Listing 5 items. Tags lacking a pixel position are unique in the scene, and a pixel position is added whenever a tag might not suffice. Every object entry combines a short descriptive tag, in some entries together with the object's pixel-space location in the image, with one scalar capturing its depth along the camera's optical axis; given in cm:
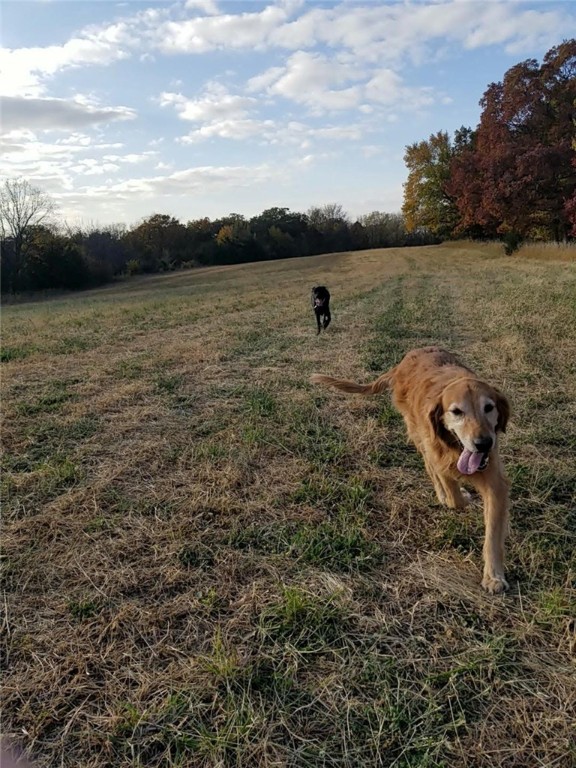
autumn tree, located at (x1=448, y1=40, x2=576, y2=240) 2880
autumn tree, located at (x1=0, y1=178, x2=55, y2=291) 4044
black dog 1016
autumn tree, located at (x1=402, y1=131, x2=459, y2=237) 4812
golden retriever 262
